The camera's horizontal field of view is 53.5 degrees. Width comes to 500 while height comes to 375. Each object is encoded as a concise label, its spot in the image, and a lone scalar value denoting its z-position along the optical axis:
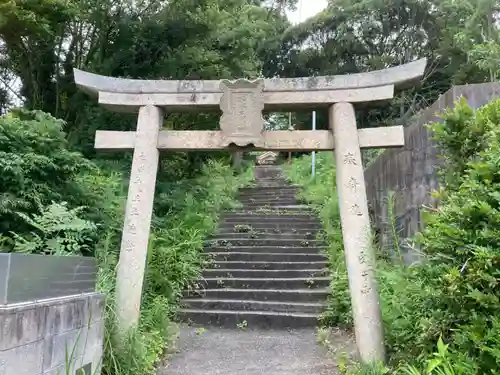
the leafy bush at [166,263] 4.77
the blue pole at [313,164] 15.46
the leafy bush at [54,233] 4.91
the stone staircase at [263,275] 6.83
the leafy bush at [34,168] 5.48
